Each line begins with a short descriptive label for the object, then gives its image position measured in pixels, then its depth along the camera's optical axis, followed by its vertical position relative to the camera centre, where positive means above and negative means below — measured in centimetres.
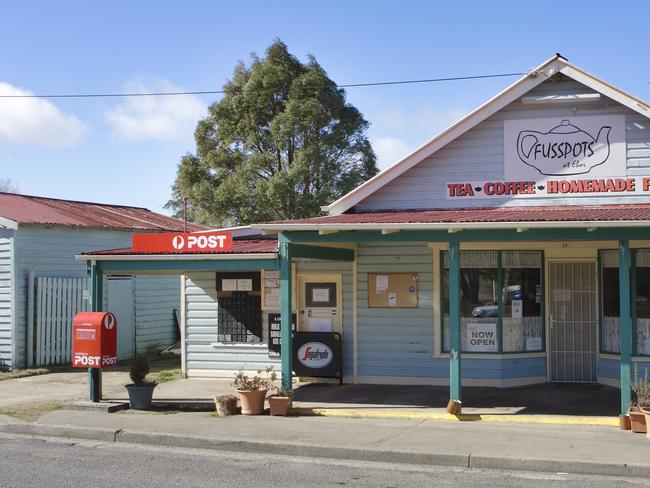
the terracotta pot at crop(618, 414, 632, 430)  1035 -179
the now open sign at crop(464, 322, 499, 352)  1397 -94
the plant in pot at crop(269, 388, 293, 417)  1167 -171
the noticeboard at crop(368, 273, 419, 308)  1449 -9
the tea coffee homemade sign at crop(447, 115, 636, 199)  1358 +211
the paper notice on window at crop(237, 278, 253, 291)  1582 +4
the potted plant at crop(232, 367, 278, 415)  1187 -160
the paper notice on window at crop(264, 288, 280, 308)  1562 -22
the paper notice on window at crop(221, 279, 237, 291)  1591 +2
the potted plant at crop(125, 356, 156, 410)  1266 -161
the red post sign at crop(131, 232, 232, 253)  1270 +70
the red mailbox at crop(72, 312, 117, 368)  1270 -86
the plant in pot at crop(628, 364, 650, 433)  1002 -162
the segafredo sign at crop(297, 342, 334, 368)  1474 -128
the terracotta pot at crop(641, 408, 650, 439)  983 -164
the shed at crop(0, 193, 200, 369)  1788 +7
